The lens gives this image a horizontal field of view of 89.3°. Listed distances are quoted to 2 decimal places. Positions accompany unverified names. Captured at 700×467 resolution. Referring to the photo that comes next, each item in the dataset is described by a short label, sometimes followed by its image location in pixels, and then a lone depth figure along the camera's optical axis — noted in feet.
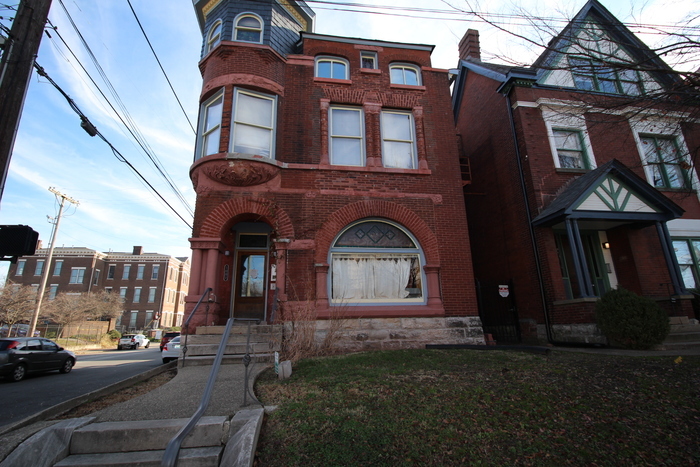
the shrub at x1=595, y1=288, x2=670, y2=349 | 25.58
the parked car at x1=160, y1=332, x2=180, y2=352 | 68.04
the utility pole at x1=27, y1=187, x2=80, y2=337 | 81.87
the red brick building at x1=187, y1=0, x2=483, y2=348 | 30.35
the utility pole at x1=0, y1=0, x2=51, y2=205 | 15.88
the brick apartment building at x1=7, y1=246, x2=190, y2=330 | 149.89
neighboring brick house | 33.83
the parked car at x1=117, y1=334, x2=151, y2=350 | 109.91
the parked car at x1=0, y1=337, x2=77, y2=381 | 38.99
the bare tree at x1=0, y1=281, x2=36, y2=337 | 88.63
